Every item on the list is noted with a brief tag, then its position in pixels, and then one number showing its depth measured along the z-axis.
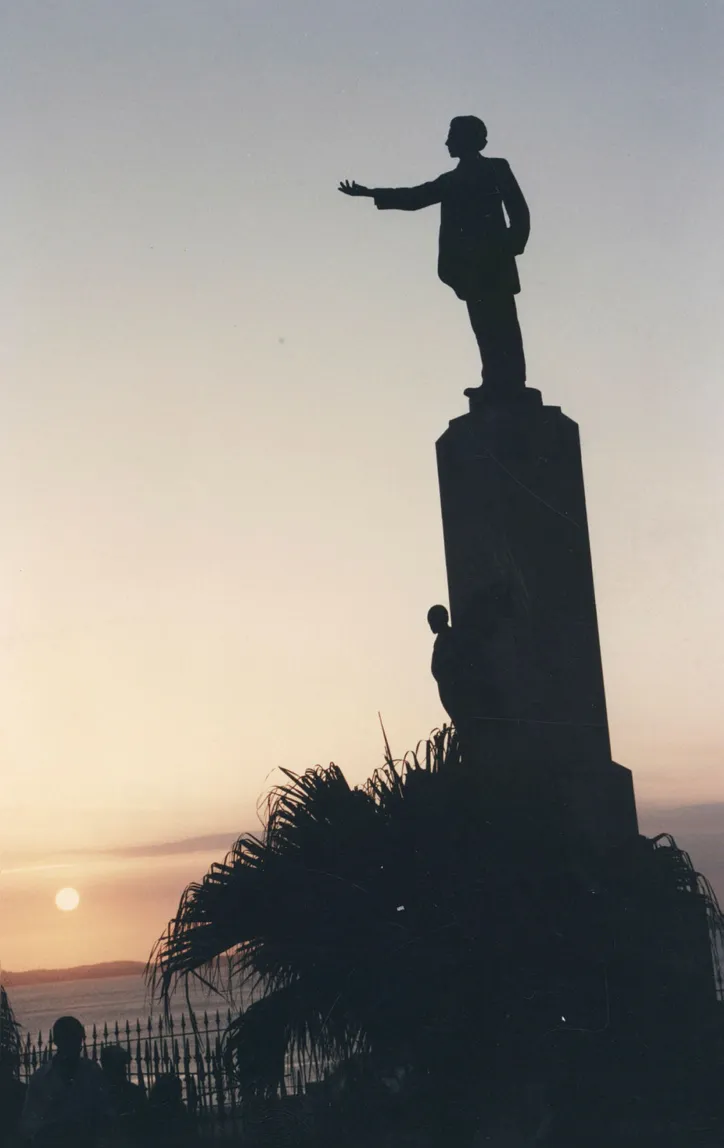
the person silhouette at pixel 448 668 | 9.68
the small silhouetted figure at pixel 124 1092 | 8.66
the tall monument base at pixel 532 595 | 9.59
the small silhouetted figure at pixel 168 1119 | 8.95
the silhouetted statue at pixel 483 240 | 10.38
